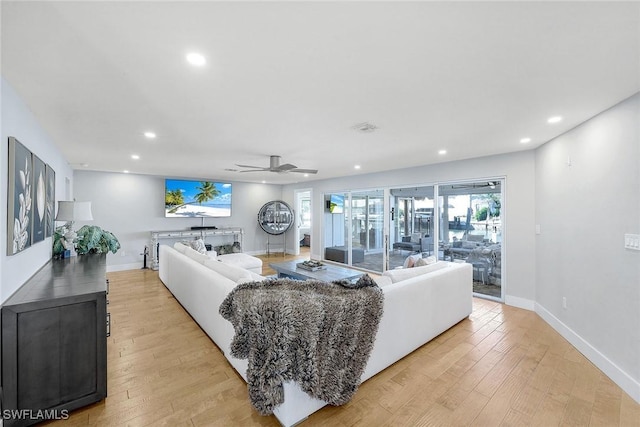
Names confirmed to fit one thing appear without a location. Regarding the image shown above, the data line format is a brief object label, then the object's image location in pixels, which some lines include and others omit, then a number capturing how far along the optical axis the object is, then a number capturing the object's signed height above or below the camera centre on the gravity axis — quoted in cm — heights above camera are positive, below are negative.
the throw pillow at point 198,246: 480 -54
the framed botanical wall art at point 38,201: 229 +13
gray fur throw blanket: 163 -78
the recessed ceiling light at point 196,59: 156 +92
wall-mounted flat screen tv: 677 +45
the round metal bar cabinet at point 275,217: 828 -3
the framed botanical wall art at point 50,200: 281 +17
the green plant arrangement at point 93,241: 354 -34
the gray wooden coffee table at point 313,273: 399 -88
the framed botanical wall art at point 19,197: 181 +13
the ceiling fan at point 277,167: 396 +72
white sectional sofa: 219 -93
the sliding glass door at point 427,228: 443 -23
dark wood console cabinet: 163 -86
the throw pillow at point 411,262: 333 -56
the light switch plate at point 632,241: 210 -20
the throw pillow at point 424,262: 324 -55
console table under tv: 620 -48
